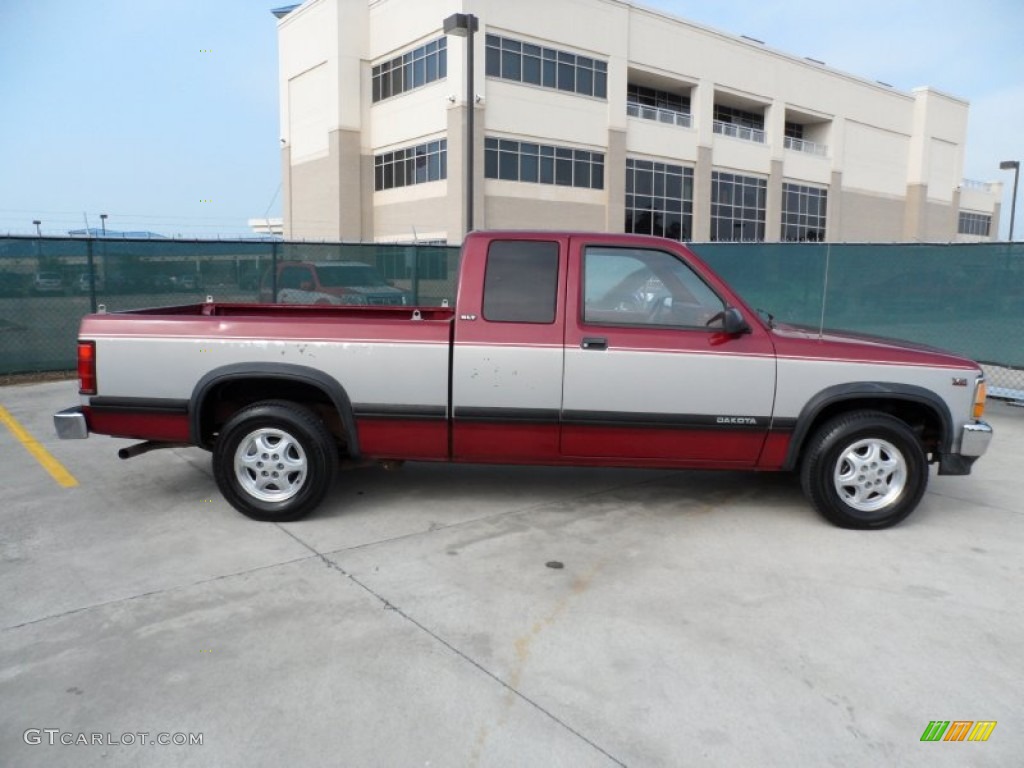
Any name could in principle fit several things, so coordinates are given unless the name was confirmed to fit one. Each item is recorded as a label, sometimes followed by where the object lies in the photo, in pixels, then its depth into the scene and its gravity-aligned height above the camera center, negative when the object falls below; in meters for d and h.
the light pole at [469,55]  14.73 +4.38
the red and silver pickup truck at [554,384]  5.02 -0.62
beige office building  35.19 +7.90
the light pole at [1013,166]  35.34 +5.60
